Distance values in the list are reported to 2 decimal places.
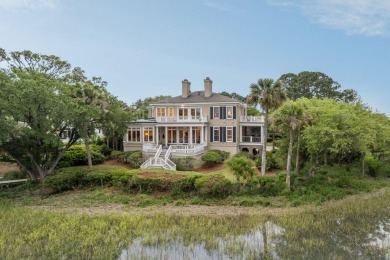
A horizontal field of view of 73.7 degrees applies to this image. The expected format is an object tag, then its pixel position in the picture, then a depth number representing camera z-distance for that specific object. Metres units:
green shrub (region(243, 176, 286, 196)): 16.49
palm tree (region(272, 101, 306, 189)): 15.78
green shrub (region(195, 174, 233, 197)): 15.78
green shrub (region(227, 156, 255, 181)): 16.98
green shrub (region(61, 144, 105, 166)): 26.33
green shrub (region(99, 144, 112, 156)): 31.03
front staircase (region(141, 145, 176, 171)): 24.16
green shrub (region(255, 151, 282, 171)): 24.64
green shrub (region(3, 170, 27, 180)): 21.72
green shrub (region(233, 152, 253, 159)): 28.95
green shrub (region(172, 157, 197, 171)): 25.48
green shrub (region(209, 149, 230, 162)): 28.53
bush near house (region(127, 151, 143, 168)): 26.65
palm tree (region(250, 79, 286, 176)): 20.67
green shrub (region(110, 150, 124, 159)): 29.19
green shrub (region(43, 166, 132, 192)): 17.45
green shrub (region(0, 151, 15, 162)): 20.73
